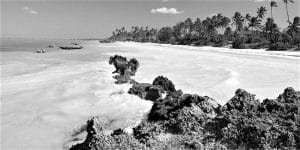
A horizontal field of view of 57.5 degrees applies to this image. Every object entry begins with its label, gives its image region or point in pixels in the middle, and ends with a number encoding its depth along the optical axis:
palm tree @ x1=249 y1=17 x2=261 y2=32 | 85.06
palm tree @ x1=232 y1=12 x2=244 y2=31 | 94.94
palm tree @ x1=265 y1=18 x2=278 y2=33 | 71.88
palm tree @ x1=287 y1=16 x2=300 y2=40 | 64.47
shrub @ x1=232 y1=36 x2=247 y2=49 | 56.96
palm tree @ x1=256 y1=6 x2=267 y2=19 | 83.59
